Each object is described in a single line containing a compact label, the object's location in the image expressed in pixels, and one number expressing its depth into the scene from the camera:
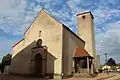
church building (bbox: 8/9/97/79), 27.59
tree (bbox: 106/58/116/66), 104.35
